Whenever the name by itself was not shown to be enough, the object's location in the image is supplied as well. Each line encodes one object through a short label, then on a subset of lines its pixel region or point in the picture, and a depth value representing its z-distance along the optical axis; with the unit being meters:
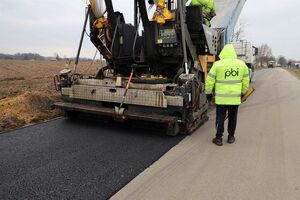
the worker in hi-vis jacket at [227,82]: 4.49
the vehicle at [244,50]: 16.20
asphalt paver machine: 4.84
